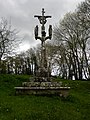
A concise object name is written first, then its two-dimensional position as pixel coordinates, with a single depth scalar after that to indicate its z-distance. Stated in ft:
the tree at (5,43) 53.33
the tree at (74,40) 62.77
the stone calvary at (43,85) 22.23
